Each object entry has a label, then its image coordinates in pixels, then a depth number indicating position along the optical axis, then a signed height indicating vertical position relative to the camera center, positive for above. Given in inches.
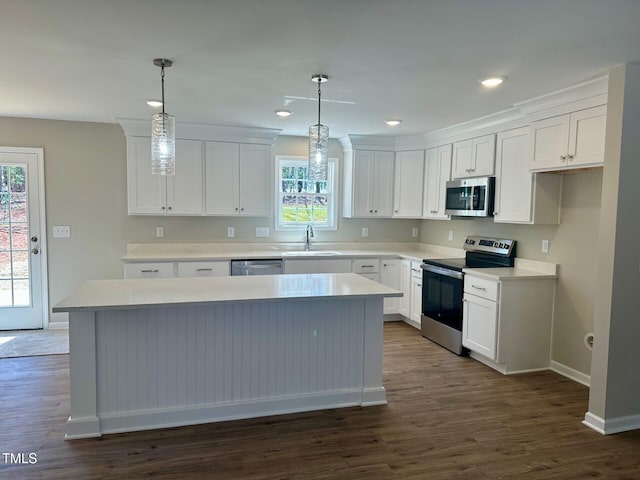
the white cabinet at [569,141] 123.0 +25.4
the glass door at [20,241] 187.8 -13.4
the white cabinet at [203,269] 183.5 -23.1
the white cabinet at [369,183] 218.2 +18.0
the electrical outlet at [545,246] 154.8 -8.3
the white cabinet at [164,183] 188.9 +13.7
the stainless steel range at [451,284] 168.6 -26.1
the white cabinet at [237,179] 198.1 +17.1
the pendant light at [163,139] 110.3 +19.1
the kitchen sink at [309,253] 197.3 -16.7
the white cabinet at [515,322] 147.8 -34.8
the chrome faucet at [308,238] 220.1 -10.6
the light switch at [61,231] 192.9 -8.6
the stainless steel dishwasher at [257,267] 188.9 -22.3
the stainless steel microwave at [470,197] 167.6 +10.0
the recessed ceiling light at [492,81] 120.1 +39.6
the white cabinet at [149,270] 179.0 -23.5
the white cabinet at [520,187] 148.6 +12.5
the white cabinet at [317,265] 195.6 -22.0
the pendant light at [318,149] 120.4 +19.4
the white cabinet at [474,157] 169.6 +26.7
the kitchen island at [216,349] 103.7 -34.9
